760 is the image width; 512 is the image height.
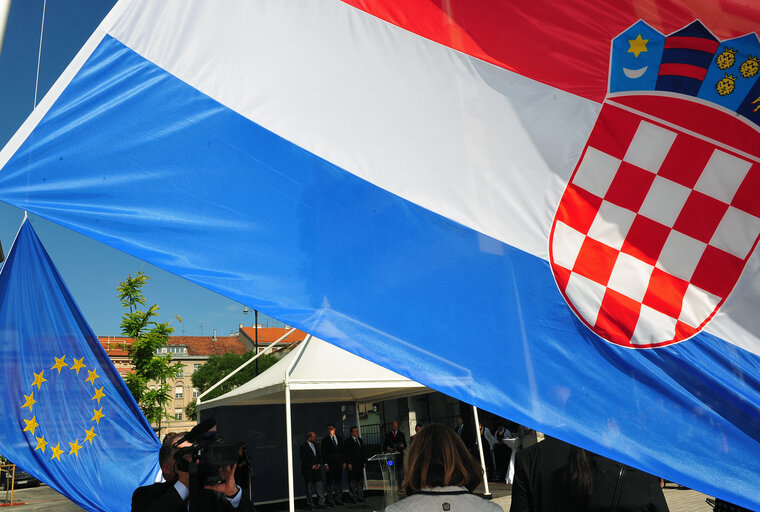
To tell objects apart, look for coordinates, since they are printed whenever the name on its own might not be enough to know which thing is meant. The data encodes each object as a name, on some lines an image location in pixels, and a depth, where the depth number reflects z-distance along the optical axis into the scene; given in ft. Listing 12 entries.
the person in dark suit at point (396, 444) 43.33
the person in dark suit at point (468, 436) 44.43
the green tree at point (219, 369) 188.75
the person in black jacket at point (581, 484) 7.54
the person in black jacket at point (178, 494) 6.96
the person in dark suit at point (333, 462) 45.42
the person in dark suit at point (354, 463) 46.50
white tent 35.91
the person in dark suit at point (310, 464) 43.49
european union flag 11.59
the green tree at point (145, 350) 66.03
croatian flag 6.88
